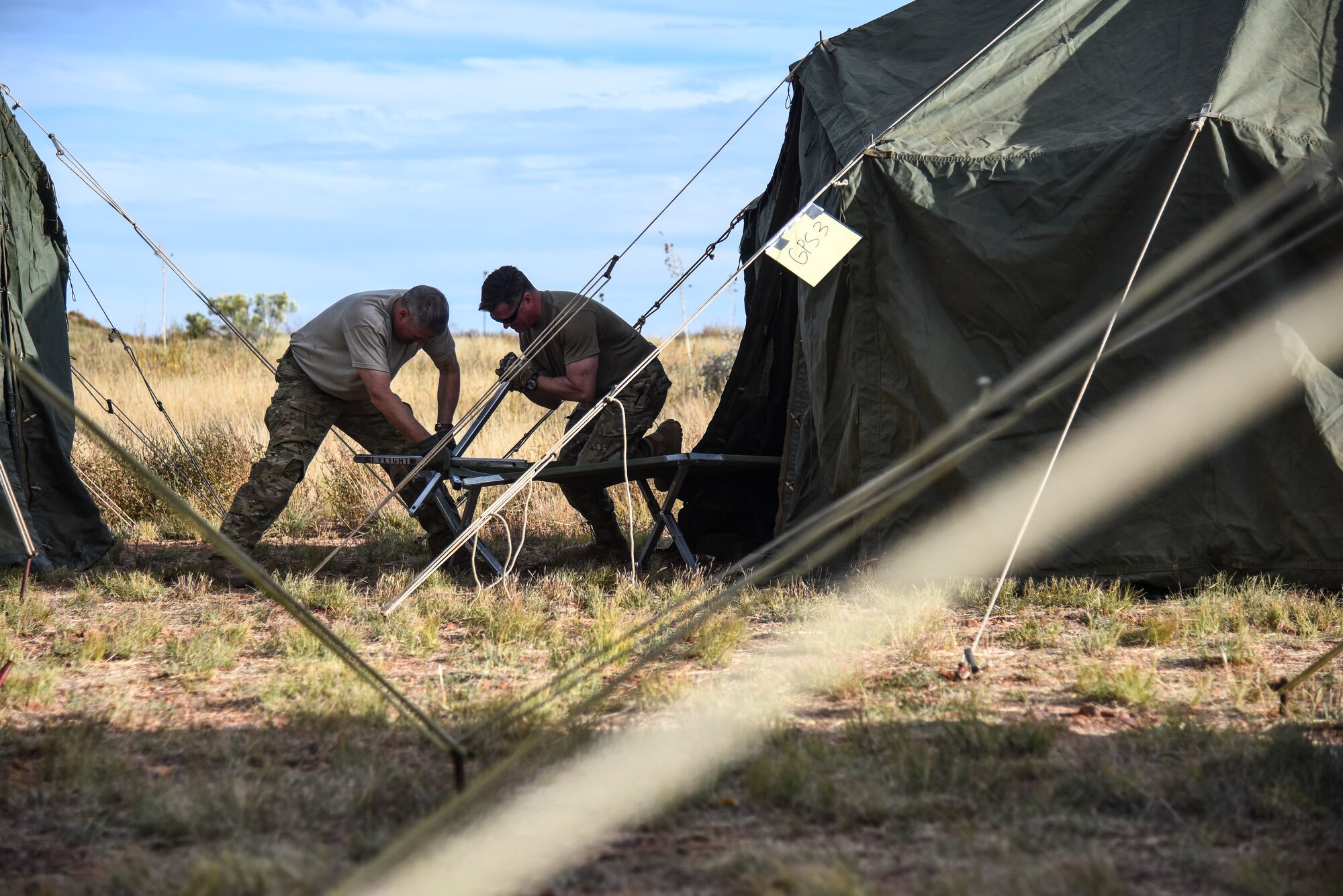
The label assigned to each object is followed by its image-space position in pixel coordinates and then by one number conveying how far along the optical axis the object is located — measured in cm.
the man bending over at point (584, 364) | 1251
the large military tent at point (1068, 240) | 1008
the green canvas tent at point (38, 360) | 1254
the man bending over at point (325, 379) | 1230
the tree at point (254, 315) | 4456
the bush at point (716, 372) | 2812
